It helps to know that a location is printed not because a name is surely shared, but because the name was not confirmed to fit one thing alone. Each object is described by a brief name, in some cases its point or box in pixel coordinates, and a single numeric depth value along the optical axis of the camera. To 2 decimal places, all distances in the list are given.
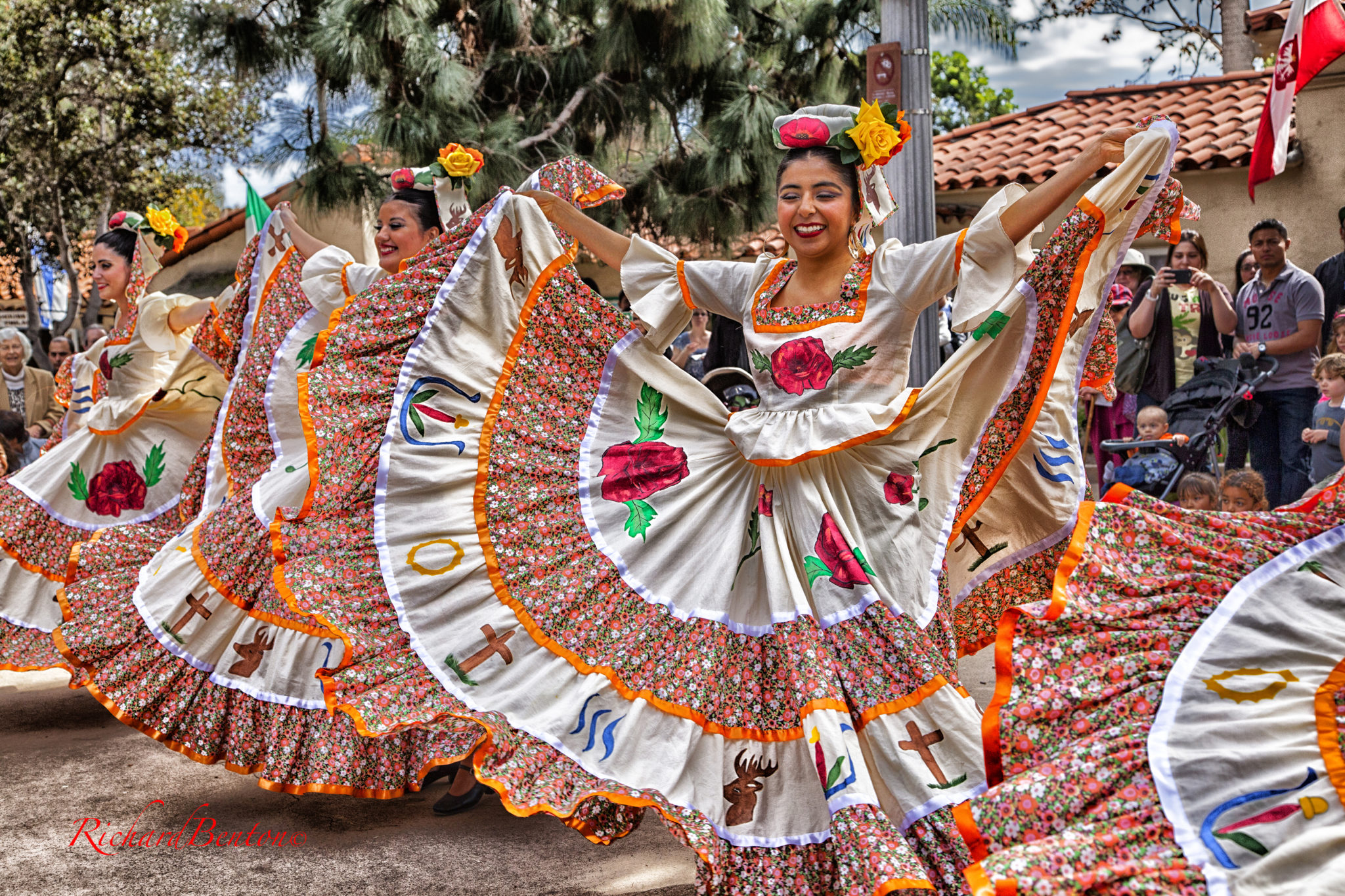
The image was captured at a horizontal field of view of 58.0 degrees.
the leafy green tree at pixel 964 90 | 32.53
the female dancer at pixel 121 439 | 4.75
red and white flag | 4.95
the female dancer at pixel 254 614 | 3.39
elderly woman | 8.78
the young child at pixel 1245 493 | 4.72
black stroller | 5.67
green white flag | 4.77
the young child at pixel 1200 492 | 4.91
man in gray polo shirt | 5.74
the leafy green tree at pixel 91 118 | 13.66
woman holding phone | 6.12
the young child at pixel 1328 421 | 5.11
